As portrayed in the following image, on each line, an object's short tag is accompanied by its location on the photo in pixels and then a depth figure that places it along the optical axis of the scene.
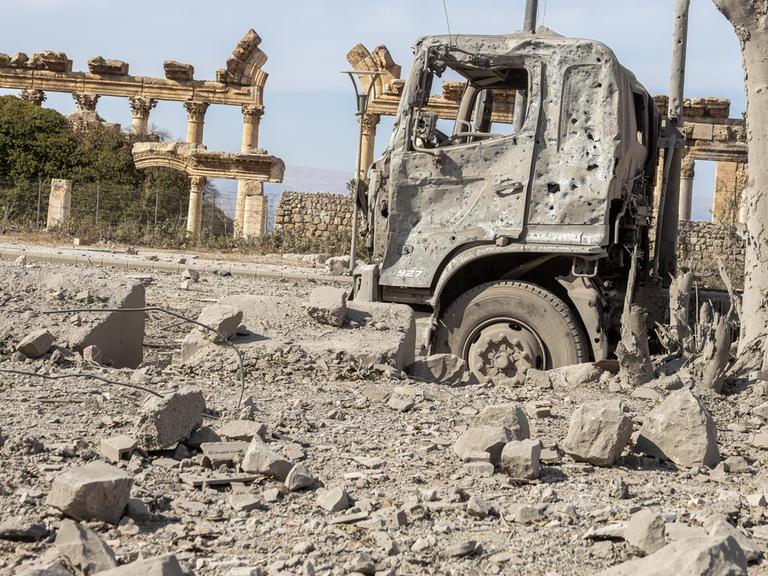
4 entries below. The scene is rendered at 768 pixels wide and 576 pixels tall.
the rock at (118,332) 7.03
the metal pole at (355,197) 8.95
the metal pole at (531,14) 17.41
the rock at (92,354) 6.86
